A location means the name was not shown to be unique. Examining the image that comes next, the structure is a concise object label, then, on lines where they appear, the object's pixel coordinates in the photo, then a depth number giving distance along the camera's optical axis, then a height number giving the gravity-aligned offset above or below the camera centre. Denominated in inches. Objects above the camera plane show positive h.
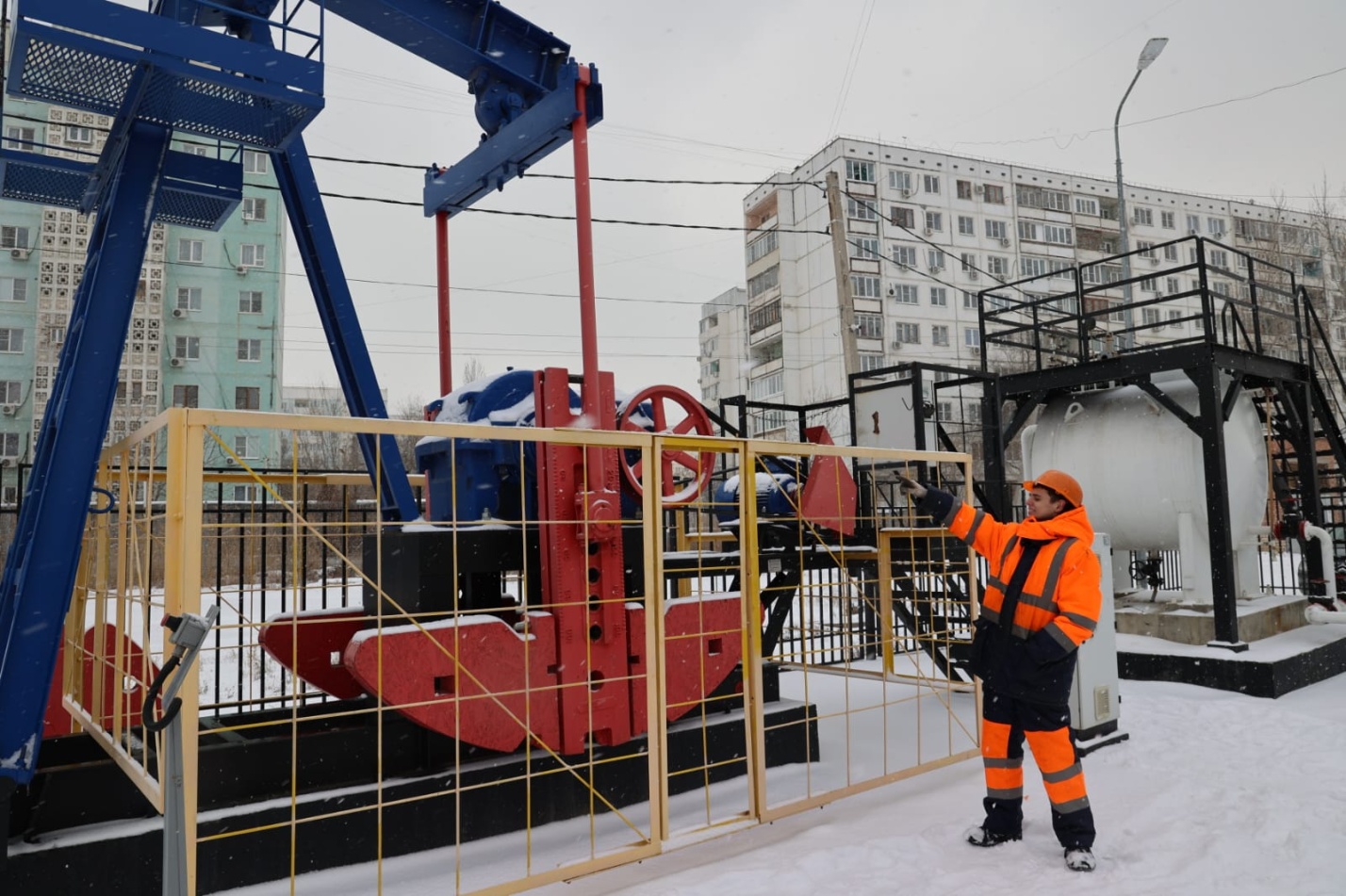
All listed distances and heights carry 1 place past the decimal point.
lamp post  673.6 +328.1
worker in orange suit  189.0 -34.8
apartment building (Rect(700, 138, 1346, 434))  1702.8 +490.3
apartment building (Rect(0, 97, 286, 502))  1317.7 +319.6
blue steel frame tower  164.2 +83.0
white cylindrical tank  425.4 +12.4
